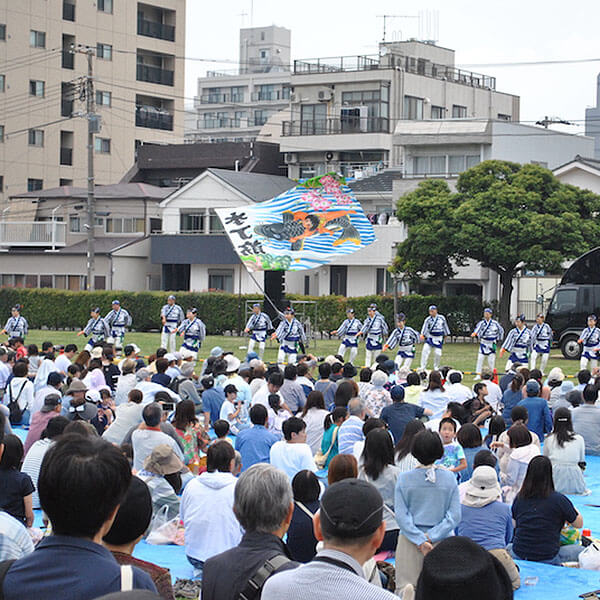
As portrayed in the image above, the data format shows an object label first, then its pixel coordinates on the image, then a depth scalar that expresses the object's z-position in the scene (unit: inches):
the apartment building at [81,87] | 2011.6
